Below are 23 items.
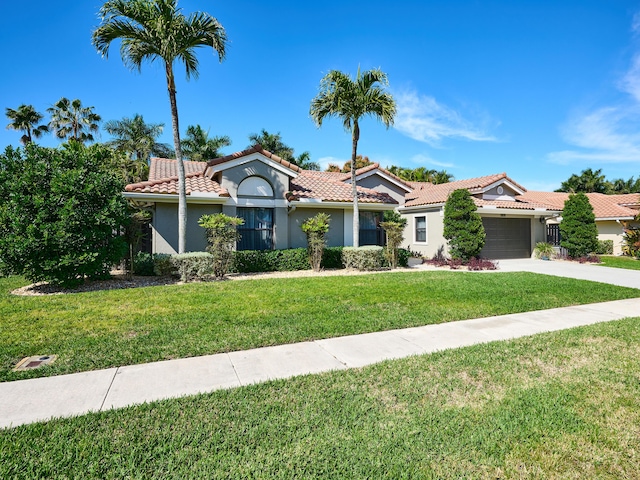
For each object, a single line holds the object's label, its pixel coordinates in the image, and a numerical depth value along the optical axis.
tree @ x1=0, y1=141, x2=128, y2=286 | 9.23
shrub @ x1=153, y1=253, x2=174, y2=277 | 11.55
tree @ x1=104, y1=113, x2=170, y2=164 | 34.78
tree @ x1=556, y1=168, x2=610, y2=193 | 45.38
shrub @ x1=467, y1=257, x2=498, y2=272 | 16.45
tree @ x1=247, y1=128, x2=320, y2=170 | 35.97
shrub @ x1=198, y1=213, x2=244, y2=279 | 11.52
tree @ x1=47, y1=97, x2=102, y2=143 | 31.48
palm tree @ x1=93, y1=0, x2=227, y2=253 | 10.80
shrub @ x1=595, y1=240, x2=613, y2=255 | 24.84
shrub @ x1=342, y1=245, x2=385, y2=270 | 14.20
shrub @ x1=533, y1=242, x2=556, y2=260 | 21.27
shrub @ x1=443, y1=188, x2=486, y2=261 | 17.28
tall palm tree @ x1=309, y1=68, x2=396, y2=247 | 13.66
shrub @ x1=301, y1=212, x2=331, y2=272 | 13.53
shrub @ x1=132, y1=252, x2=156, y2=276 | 12.47
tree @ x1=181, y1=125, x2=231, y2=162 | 32.62
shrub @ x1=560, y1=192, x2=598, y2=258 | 20.17
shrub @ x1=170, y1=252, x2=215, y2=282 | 11.25
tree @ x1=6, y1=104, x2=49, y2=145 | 31.11
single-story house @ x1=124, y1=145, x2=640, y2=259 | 13.51
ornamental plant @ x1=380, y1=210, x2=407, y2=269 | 15.26
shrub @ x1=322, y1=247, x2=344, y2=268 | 14.76
